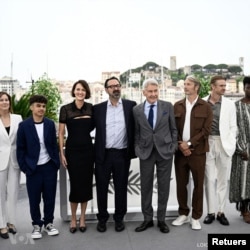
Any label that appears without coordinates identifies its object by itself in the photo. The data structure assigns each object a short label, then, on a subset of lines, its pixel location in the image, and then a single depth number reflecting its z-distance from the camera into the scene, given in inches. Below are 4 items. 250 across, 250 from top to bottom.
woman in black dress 108.3
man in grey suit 108.6
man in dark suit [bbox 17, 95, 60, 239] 104.2
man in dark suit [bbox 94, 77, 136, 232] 109.7
